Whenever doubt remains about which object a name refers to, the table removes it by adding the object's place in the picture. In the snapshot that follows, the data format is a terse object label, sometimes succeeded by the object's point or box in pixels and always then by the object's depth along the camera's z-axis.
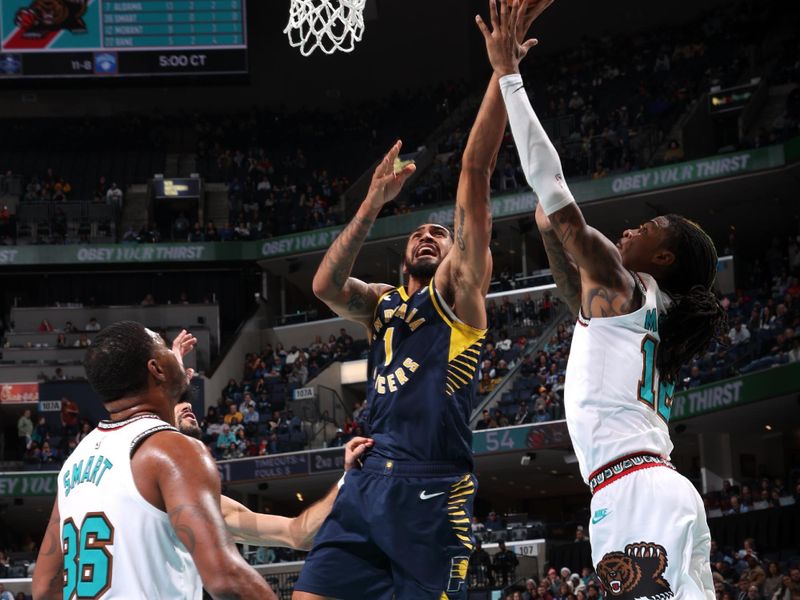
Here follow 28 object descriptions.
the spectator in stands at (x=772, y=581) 16.78
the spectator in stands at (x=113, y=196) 38.09
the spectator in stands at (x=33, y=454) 30.25
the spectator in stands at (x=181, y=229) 37.62
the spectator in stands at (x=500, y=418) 26.28
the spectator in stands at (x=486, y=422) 26.45
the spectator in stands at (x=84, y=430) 30.55
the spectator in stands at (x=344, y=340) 33.72
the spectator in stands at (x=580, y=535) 22.00
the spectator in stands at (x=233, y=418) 31.21
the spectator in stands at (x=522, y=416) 26.03
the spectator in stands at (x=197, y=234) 37.41
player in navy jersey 5.53
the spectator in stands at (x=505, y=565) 22.03
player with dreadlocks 4.57
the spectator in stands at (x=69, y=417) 31.19
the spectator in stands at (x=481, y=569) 22.23
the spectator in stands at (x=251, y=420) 30.94
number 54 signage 24.95
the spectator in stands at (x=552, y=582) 19.31
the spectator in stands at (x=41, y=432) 31.08
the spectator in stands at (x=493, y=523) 25.56
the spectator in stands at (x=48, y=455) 30.24
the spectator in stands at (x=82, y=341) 33.97
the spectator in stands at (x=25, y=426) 31.36
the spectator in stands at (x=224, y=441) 30.25
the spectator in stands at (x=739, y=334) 24.51
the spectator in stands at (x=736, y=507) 20.84
